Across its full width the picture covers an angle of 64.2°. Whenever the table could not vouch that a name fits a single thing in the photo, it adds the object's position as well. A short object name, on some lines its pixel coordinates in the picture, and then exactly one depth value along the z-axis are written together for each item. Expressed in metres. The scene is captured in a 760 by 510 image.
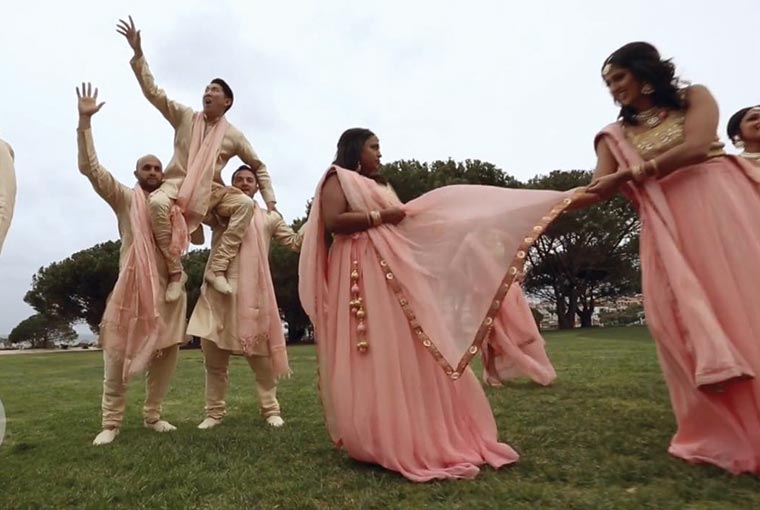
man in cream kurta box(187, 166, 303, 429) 5.44
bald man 5.02
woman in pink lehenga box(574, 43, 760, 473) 3.19
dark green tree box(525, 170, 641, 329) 34.28
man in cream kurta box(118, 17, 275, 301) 5.35
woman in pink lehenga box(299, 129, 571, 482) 3.55
